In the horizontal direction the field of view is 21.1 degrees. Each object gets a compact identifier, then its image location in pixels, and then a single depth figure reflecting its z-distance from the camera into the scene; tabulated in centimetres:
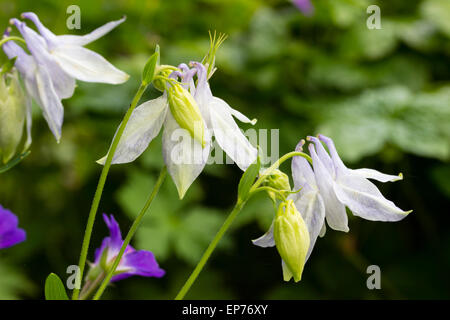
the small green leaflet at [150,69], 32
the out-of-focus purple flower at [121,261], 37
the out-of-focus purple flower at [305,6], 73
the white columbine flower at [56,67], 33
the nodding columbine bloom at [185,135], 32
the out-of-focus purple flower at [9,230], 36
